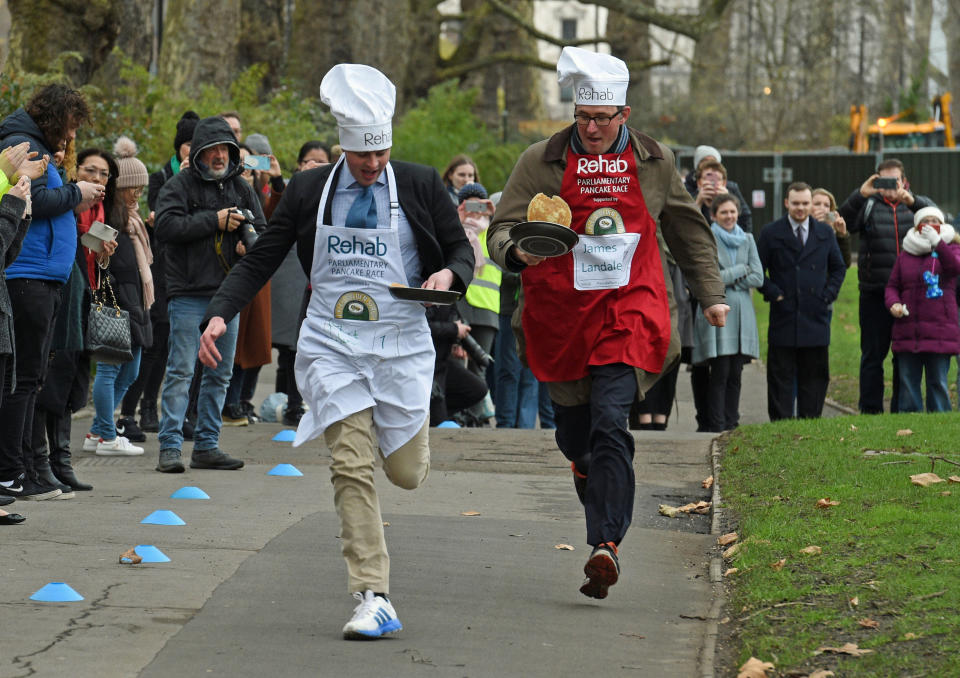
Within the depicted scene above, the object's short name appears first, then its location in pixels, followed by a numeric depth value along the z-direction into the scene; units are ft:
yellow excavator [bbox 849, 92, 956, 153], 286.87
